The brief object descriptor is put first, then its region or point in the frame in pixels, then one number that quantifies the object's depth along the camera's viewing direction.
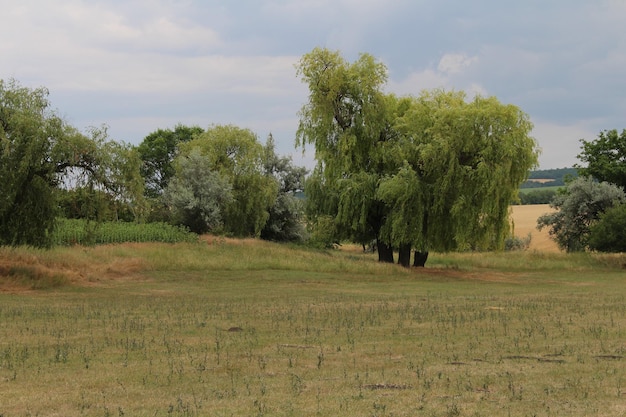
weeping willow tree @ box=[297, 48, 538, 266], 45.59
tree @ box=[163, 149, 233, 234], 64.38
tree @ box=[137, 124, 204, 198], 100.25
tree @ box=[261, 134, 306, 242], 74.00
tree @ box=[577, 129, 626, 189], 76.56
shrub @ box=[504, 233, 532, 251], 96.31
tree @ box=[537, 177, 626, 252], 72.12
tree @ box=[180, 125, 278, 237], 70.19
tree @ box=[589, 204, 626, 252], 58.24
